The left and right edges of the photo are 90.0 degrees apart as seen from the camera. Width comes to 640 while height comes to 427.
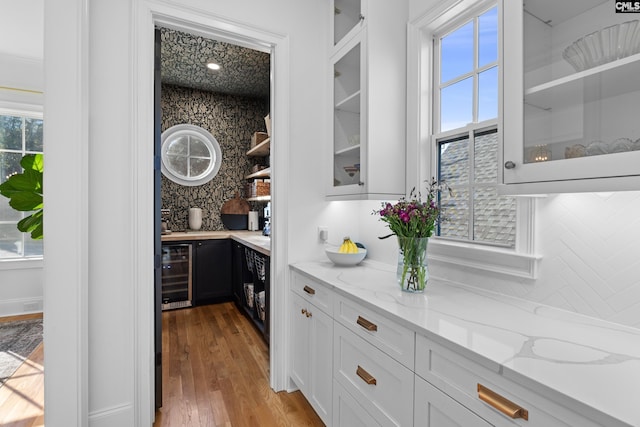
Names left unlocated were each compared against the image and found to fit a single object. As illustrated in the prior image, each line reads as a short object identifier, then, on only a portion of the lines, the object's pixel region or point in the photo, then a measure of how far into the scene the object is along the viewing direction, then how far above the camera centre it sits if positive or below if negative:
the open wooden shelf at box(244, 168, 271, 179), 3.97 +0.48
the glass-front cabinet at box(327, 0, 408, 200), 1.87 +0.69
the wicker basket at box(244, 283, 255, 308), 3.29 -0.87
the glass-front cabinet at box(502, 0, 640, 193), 0.89 +0.37
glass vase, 1.51 -0.24
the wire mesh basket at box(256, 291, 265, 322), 2.96 -0.89
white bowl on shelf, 0.89 +0.49
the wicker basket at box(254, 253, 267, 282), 2.88 -0.52
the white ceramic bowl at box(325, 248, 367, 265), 2.10 -0.30
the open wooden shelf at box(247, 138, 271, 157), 3.97 +0.83
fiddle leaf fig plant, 2.80 +0.17
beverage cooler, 3.80 -0.78
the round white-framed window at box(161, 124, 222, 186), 4.30 +0.78
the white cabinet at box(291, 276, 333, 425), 1.72 -0.84
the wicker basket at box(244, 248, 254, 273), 3.28 -0.49
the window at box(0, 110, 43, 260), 3.73 +0.62
